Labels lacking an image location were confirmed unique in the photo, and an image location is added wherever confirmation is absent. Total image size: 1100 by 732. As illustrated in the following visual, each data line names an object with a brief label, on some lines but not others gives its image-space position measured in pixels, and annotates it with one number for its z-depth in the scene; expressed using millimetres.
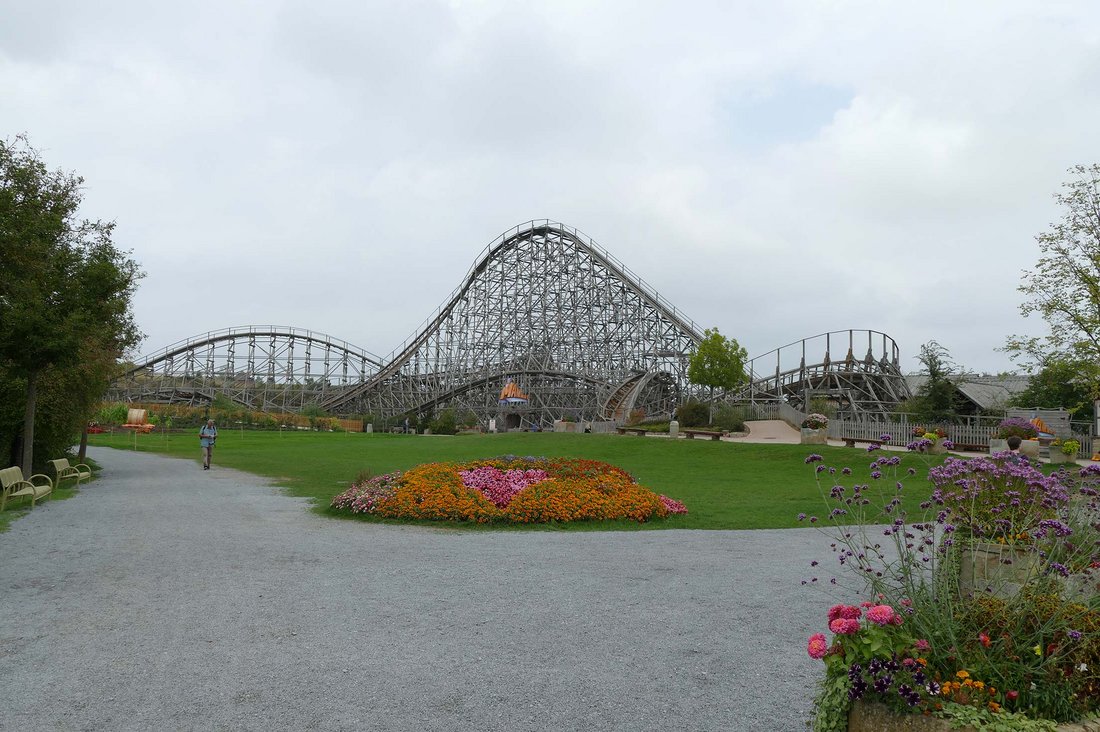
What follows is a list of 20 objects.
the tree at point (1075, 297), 19781
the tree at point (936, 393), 24625
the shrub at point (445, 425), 45344
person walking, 20375
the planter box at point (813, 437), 22531
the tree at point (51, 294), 12297
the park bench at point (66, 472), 14953
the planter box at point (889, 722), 2619
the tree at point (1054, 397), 26869
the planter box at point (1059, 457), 16953
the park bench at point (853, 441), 22844
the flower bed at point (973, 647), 2764
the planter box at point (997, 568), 3746
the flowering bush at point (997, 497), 4348
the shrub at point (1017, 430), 17859
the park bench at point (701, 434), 28312
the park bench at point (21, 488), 11125
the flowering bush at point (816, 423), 24828
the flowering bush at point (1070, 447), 16220
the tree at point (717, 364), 36969
